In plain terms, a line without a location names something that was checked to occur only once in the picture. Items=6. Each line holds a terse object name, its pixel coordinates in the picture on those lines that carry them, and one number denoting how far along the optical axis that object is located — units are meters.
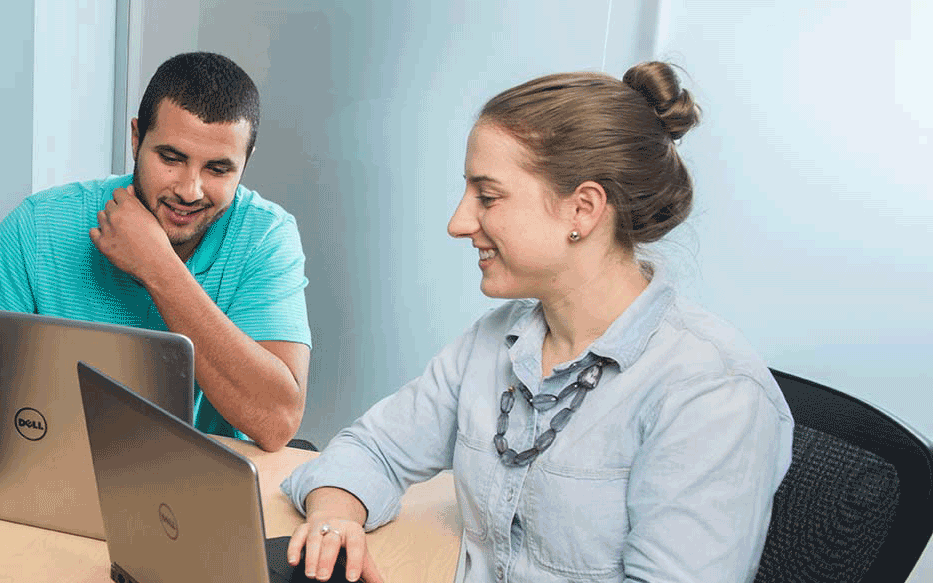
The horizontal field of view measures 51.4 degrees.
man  1.65
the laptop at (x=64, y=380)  1.10
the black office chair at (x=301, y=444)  1.67
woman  1.03
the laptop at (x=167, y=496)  0.80
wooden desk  1.11
